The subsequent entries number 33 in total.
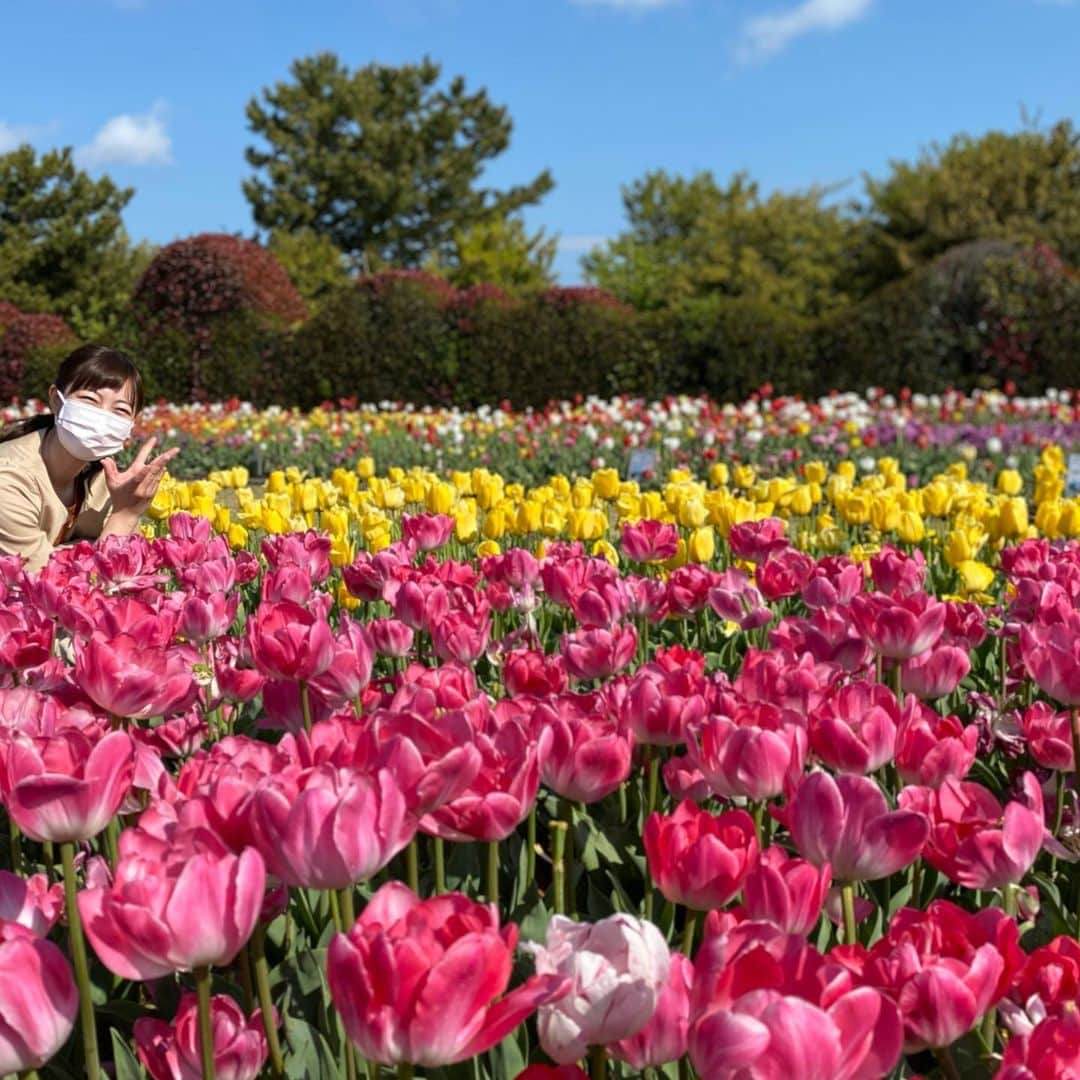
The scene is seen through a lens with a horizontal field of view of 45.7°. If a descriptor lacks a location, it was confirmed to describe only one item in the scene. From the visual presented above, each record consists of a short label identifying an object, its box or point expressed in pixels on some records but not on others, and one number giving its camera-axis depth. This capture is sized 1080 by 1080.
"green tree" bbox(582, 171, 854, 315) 34.22
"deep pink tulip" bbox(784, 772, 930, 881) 1.20
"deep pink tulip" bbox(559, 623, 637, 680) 2.02
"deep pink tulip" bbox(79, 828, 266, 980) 0.96
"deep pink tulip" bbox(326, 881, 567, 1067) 0.84
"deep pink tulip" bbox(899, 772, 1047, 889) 1.29
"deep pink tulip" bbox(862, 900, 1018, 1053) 0.98
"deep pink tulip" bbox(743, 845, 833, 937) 1.09
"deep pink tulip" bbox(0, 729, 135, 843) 1.18
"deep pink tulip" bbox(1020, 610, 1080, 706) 1.81
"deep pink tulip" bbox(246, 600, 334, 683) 1.76
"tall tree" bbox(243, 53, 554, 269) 43.03
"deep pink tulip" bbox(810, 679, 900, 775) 1.49
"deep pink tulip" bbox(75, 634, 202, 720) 1.68
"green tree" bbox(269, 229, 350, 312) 36.88
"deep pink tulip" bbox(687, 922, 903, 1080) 0.81
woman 4.09
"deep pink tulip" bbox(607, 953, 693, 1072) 0.95
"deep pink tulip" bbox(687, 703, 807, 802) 1.38
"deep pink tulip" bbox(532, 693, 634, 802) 1.43
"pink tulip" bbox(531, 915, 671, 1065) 0.92
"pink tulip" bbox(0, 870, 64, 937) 1.13
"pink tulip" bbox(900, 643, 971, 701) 2.02
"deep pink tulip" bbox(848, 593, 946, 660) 2.00
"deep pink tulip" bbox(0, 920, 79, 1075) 0.93
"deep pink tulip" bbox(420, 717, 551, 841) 1.23
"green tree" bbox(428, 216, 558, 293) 36.53
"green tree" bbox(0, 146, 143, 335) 36.12
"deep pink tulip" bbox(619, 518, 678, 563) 3.12
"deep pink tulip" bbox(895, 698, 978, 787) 1.50
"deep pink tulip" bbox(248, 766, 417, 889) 1.02
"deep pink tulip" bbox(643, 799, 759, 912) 1.15
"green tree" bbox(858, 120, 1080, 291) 29.67
